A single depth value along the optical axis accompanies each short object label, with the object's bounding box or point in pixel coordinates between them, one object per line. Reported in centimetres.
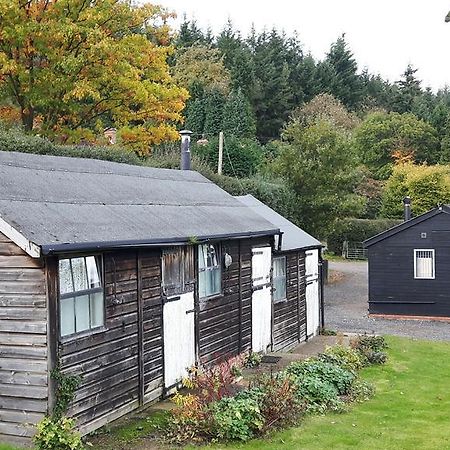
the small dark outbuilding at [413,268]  2528
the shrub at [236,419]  913
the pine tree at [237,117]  5494
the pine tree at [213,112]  5512
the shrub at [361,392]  1192
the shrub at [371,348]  1569
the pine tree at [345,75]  7469
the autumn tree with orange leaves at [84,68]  2266
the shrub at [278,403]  981
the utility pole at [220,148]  3601
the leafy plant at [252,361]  1415
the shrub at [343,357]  1389
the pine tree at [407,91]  7613
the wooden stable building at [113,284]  822
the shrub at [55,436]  796
